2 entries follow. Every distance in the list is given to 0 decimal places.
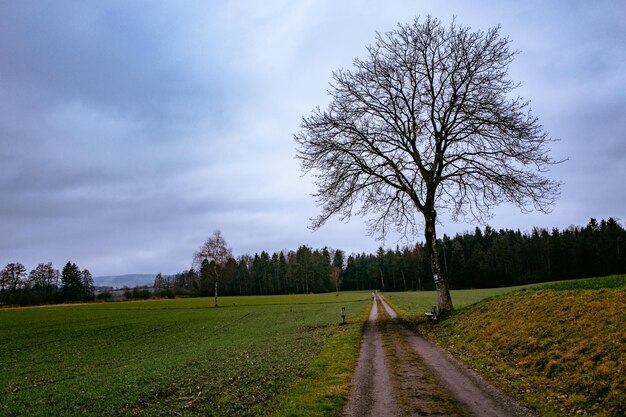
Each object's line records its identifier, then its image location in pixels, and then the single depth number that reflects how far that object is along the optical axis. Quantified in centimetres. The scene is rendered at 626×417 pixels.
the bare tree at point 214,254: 7588
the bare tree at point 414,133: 2211
